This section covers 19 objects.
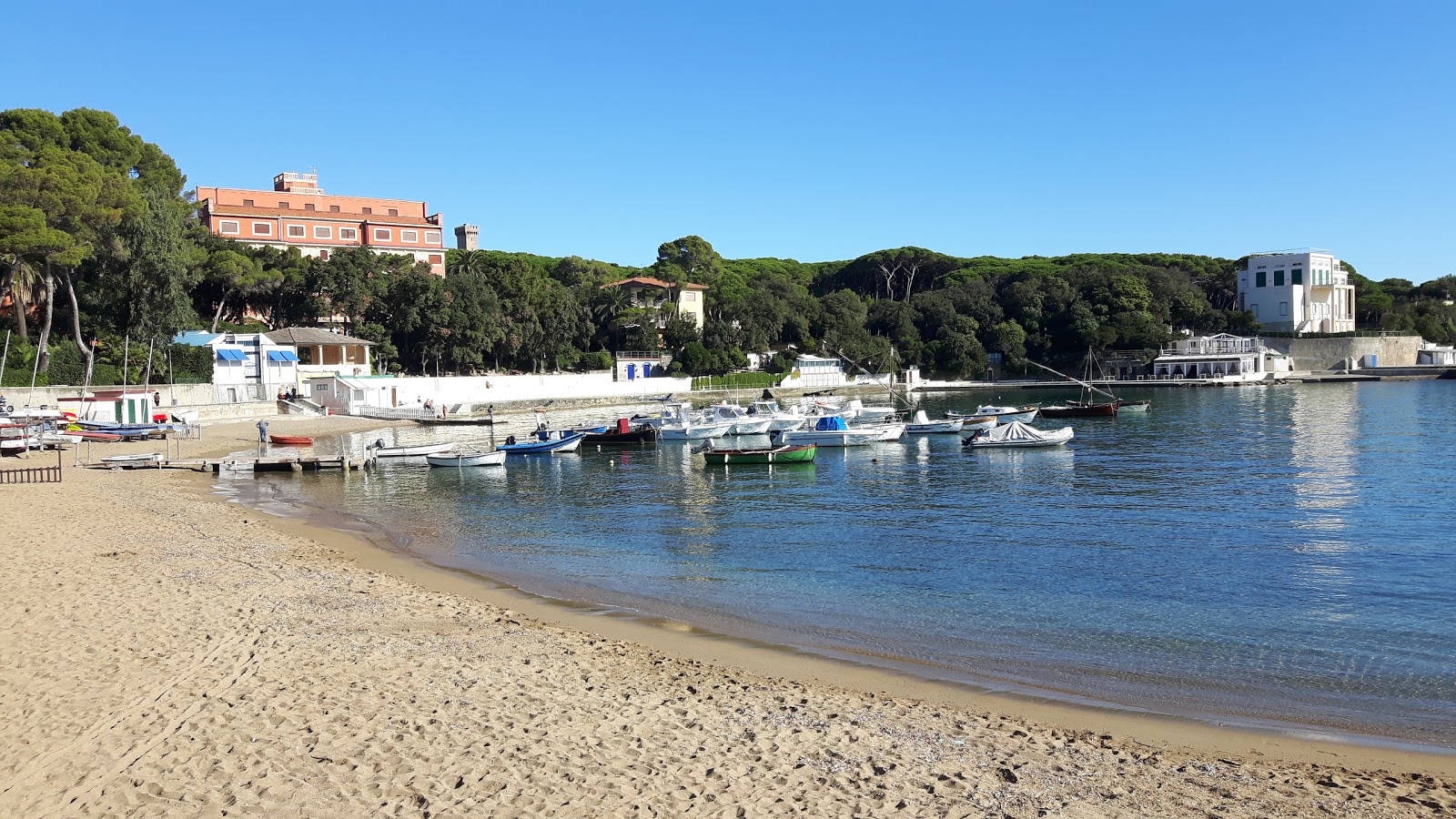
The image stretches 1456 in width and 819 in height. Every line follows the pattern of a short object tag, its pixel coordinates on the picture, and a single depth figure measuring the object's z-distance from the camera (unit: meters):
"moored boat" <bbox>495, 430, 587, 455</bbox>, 46.06
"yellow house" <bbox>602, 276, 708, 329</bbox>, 104.75
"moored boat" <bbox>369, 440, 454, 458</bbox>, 41.75
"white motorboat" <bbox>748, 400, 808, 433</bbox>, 54.06
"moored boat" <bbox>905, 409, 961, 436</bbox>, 52.56
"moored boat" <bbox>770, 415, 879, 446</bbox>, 47.53
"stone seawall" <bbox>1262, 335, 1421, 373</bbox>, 118.75
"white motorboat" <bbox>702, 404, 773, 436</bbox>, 53.16
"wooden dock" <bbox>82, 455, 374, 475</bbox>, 37.12
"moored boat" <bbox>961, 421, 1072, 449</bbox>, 45.50
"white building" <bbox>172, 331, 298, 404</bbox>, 61.03
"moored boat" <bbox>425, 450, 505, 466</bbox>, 41.44
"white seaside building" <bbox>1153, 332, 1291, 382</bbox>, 110.38
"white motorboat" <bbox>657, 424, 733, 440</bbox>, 51.84
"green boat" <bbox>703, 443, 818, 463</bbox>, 40.56
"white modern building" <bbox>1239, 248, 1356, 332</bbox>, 123.88
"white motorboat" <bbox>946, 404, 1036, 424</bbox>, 58.12
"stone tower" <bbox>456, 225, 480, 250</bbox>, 122.88
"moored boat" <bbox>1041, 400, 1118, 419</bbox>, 64.19
